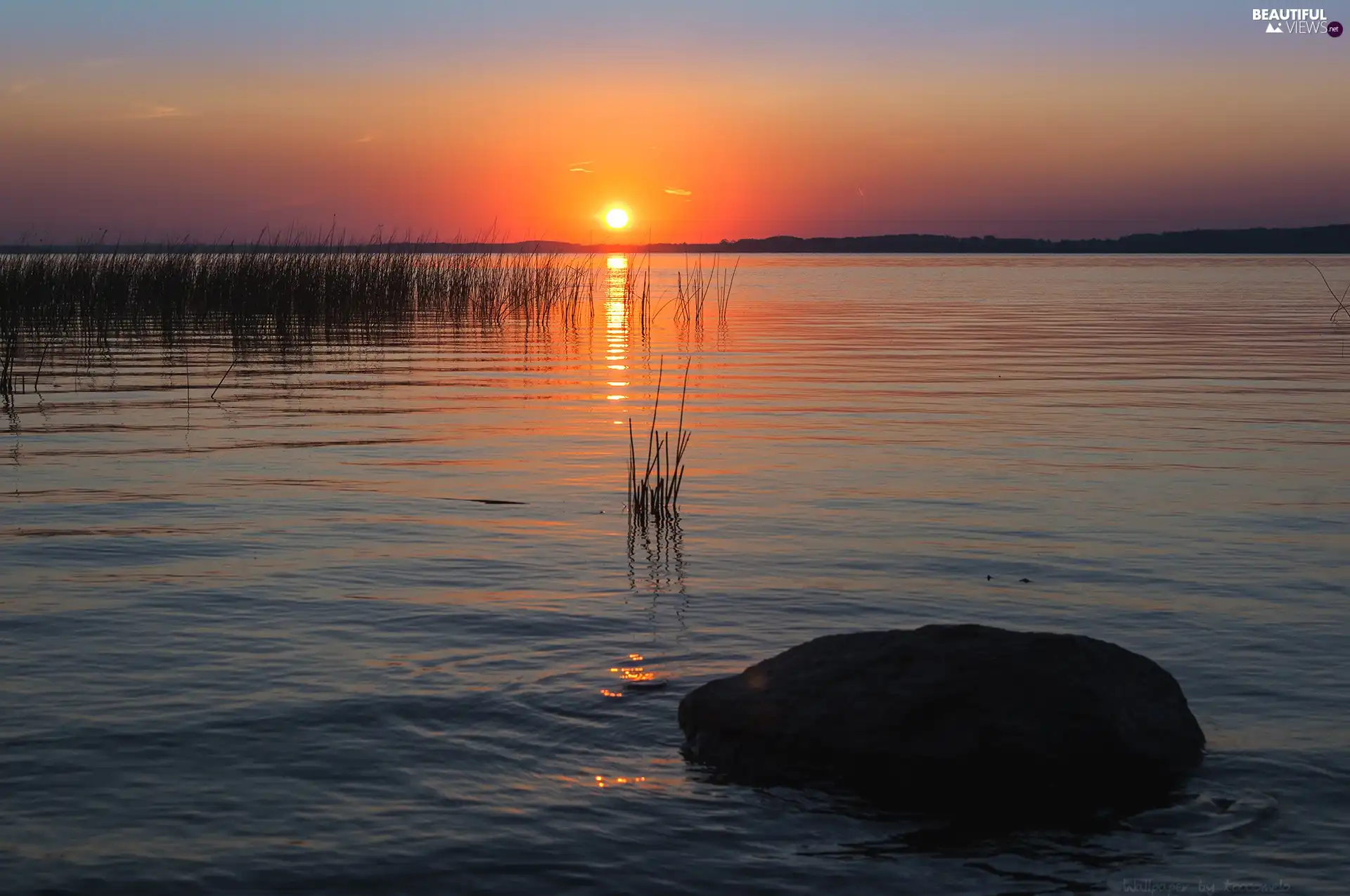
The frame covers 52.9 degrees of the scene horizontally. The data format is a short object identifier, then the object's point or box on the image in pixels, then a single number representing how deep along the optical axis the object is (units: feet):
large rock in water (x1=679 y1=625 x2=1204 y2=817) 14.17
